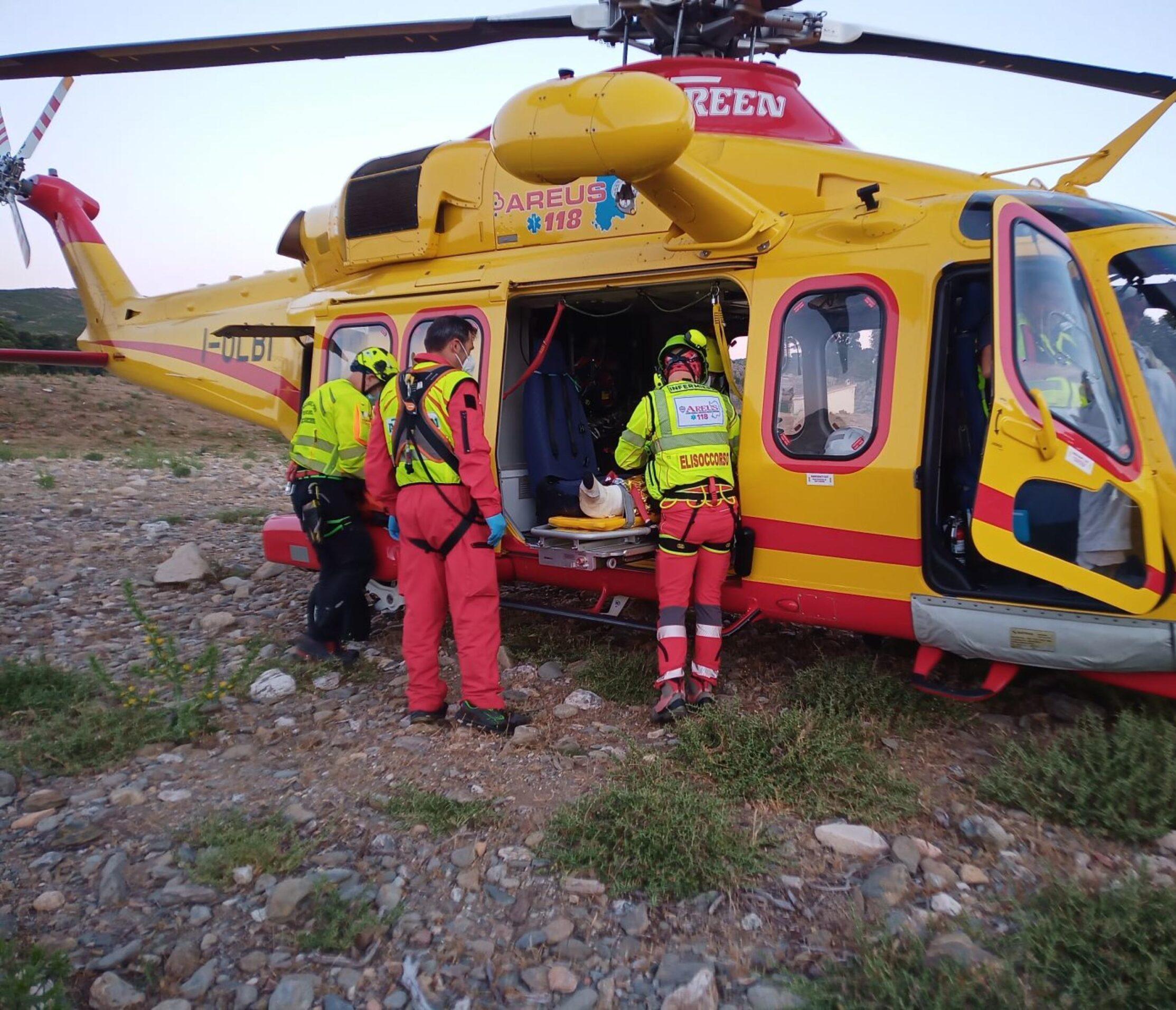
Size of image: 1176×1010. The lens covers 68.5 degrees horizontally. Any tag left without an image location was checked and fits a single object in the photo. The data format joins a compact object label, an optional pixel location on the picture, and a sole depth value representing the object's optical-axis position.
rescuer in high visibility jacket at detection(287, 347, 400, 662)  5.29
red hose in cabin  5.05
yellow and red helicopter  3.40
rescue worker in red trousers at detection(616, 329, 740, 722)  4.18
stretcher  4.53
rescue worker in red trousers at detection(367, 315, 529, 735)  4.17
